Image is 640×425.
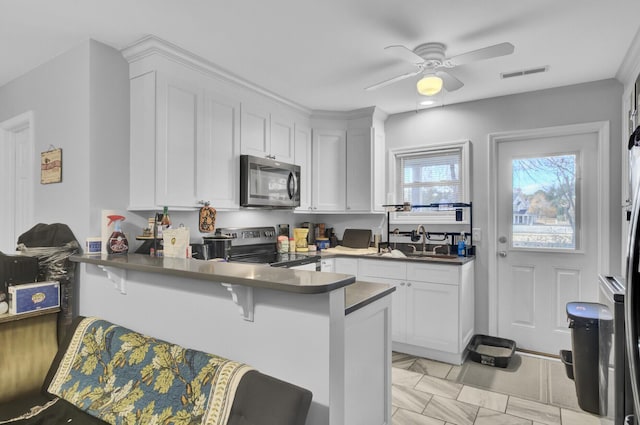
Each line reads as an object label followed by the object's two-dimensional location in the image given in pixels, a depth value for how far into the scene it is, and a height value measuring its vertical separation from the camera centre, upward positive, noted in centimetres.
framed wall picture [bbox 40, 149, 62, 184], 259 +35
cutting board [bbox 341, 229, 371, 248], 427 -30
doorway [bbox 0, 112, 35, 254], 322 +29
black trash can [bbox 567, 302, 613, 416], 247 -100
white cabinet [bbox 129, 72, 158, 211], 249 +49
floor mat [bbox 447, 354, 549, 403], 277 -137
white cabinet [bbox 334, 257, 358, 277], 380 -56
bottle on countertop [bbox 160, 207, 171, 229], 241 -5
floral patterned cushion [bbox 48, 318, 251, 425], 142 -75
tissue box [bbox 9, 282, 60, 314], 213 -51
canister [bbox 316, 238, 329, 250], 430 -36
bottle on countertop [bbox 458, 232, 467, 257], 368 -36
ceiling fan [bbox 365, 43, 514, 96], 217 +99
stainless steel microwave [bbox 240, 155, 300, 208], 318 +29
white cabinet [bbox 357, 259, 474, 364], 326 -88
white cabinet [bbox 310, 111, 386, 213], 405 +52
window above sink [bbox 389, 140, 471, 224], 384 +38
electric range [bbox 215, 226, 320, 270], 336 -38
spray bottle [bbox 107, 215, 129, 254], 229 -18
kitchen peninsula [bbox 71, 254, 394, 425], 139 -50
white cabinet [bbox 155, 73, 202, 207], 252 +53
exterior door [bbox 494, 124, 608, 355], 330 -19
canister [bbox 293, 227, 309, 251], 412 -27
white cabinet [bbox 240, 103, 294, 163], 325 +77
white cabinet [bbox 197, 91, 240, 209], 285 +50
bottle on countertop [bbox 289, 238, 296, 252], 396 -35
